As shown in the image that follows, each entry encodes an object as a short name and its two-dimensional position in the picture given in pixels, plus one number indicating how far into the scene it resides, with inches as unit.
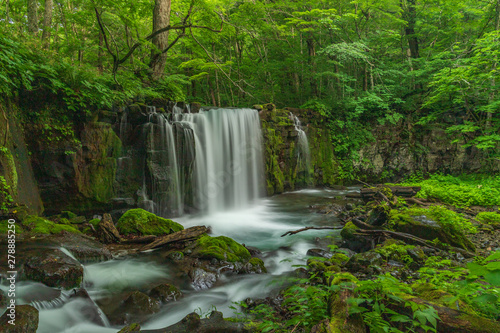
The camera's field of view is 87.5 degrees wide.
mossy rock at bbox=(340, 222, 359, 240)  219.4
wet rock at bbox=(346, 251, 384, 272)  155.4
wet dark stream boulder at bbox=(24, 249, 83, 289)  145.8
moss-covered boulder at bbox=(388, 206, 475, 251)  190.1
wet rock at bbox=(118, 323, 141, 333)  109.7
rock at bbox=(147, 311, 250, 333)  104.6
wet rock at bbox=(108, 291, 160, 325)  137.0
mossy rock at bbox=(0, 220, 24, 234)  183.2
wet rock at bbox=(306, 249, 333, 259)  210.2
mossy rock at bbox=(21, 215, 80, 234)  200.4
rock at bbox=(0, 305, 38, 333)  93.3
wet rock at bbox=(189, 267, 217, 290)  174.2
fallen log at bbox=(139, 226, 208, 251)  223.1
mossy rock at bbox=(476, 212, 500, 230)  243.8
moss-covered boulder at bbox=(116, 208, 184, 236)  245.8
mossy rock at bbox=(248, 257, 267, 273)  198.0
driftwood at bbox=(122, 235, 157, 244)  230.1
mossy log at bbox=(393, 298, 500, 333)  71.0
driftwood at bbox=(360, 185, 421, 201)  348.5
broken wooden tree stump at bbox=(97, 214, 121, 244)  229.9
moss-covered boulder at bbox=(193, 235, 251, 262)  201.6
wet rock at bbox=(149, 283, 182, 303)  156.3
